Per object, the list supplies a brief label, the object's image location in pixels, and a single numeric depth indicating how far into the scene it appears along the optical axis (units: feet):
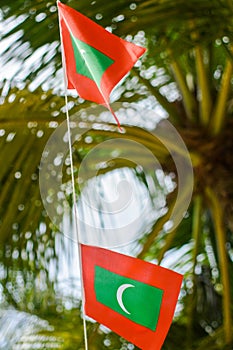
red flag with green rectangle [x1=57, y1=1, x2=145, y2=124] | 7.18
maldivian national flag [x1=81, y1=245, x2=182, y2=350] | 7.11
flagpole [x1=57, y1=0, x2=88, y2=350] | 7.11
